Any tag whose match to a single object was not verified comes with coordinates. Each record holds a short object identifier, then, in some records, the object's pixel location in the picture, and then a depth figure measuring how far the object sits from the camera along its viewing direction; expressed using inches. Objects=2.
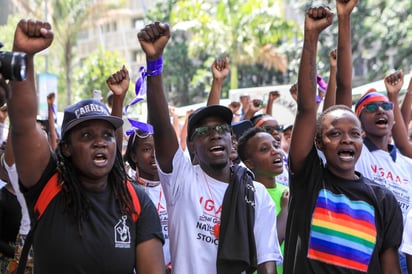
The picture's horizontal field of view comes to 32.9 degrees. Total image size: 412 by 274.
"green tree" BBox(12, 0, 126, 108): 1342.3
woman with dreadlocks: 127.3
